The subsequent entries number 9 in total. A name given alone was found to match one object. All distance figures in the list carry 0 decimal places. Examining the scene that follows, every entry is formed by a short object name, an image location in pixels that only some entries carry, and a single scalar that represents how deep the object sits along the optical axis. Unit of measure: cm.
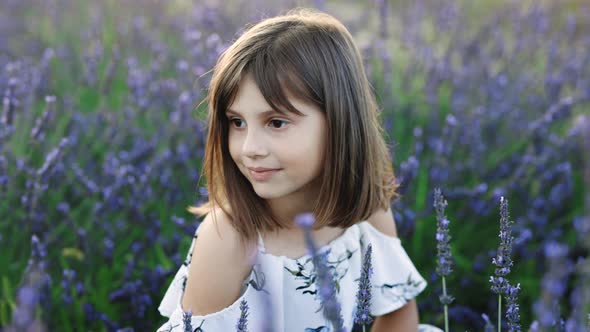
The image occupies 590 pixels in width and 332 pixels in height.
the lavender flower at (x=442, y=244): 149
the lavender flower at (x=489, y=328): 125
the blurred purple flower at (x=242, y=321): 136
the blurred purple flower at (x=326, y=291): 106
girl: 161
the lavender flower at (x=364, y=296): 133
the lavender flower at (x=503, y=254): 134
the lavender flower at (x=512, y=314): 135
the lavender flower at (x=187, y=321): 136
